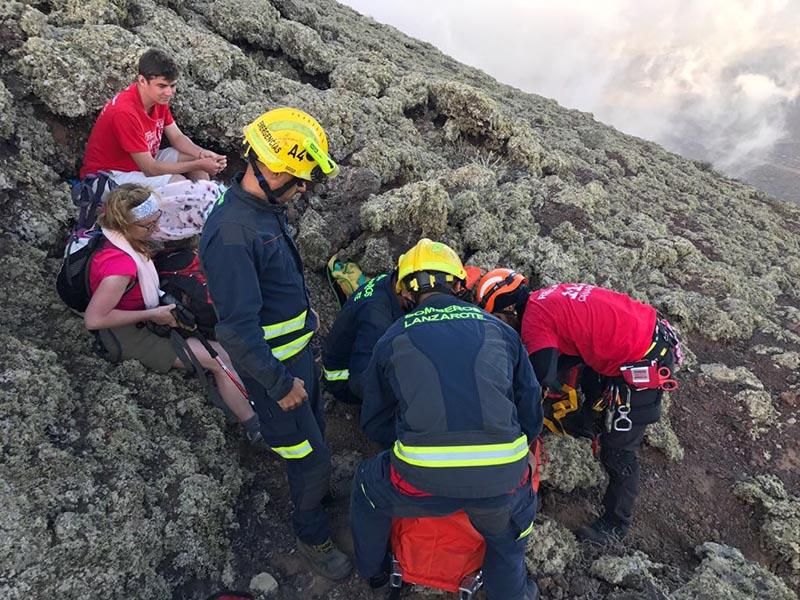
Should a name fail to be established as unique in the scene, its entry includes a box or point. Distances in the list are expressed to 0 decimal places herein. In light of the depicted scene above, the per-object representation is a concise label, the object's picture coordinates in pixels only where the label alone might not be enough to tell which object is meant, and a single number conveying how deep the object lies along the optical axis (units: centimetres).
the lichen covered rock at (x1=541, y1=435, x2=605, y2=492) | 443
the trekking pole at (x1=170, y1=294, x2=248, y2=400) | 385
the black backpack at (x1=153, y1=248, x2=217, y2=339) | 395
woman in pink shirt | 359
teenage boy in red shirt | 424
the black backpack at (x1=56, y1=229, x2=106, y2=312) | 367
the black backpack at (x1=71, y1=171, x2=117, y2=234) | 412
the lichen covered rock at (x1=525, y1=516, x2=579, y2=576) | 381
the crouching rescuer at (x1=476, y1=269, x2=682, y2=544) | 405
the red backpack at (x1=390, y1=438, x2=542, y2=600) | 342
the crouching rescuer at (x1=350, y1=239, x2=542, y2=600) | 290
